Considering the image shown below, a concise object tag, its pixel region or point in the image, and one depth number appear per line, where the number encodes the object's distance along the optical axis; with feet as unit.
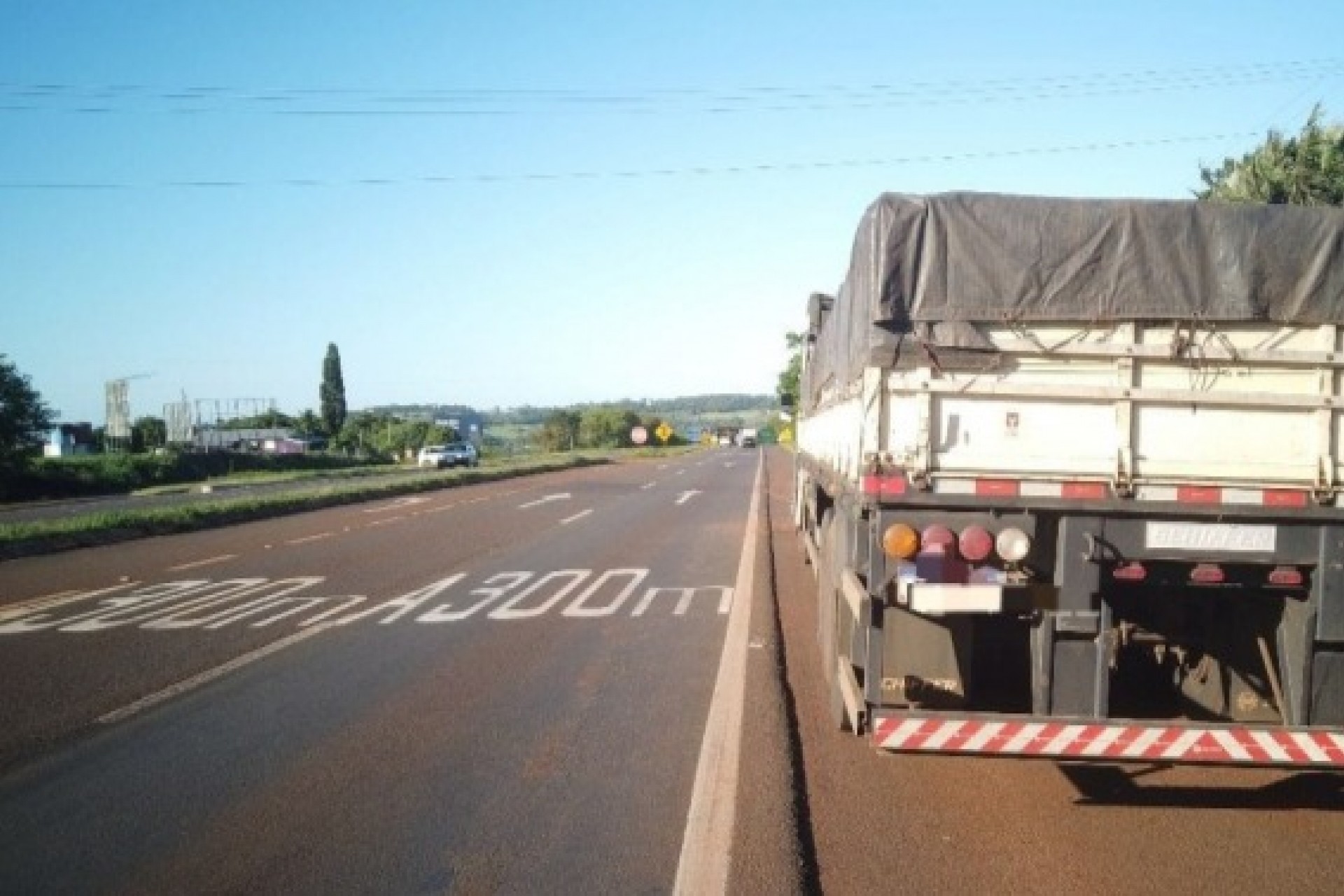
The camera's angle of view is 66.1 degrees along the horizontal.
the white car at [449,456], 191.62
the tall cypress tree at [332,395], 380.37
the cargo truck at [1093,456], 15.87
